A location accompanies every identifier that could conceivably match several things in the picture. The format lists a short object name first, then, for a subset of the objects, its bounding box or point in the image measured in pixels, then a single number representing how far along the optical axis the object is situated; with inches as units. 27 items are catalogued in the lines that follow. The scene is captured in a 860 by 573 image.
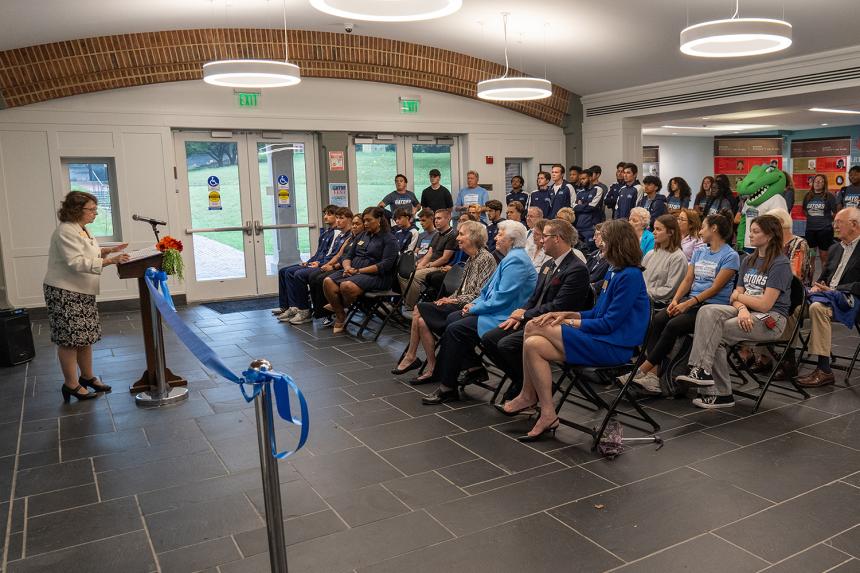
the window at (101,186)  356.5
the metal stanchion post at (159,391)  187.5
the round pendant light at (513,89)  319.9
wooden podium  192.1
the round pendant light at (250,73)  257.0
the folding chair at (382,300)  264.5
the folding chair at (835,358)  183.8
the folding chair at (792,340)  165.3
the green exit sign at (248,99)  380.2
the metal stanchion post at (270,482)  84.4
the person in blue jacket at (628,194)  378.6
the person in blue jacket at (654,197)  337.2
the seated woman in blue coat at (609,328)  144.5
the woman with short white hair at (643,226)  221.0
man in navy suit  159.9
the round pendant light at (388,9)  171.8
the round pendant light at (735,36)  208.8
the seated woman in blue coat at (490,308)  171.5
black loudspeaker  237.5
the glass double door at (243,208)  385.4
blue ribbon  84.0
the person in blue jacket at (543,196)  406.6
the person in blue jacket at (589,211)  394.0
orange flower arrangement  195.5
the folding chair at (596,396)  144.1
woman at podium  181.2
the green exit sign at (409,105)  426.0
